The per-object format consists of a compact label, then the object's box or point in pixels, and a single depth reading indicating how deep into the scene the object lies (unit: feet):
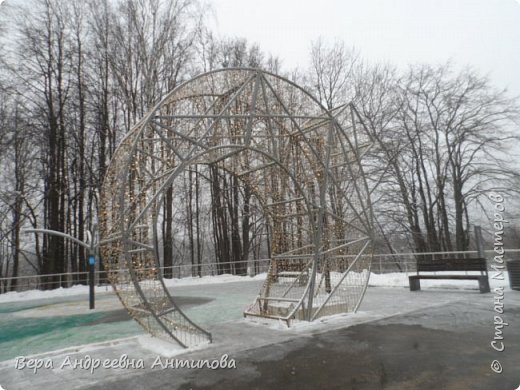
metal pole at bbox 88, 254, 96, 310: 34.15
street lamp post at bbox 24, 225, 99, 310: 34.24
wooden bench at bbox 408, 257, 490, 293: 30.09
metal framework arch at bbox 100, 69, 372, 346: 16.60
